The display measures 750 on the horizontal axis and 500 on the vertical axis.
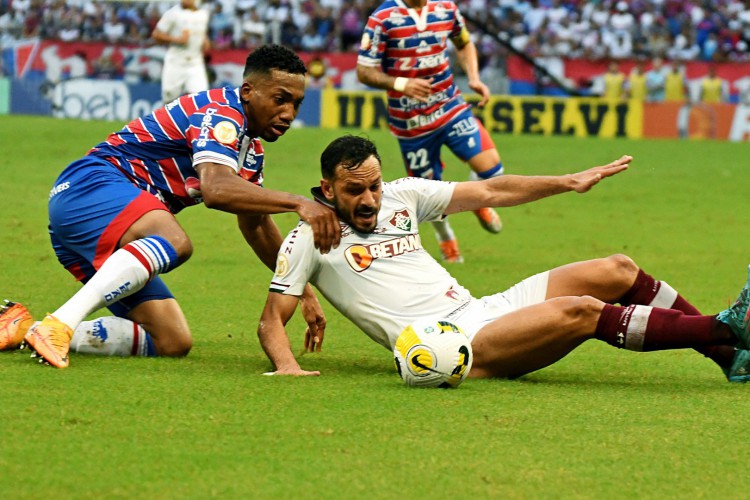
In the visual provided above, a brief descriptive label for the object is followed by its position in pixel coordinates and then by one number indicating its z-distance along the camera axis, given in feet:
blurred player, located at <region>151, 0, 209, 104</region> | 57.93
